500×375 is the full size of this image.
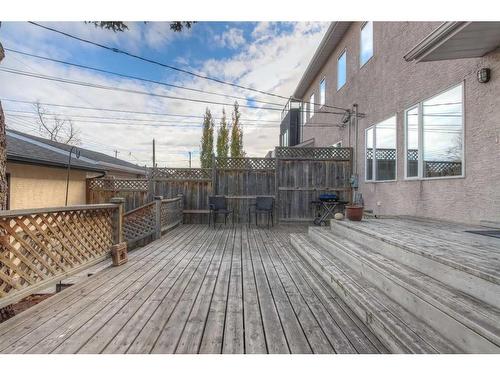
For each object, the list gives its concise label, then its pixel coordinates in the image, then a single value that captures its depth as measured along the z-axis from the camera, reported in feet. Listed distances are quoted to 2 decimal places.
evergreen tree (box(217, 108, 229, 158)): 60.18
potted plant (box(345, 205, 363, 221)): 13.53
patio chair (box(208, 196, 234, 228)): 21.39
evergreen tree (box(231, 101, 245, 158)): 58.54
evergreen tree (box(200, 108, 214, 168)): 63.36
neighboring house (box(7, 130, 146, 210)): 17.01
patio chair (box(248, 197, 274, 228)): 21.16
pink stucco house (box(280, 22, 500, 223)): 10.21
